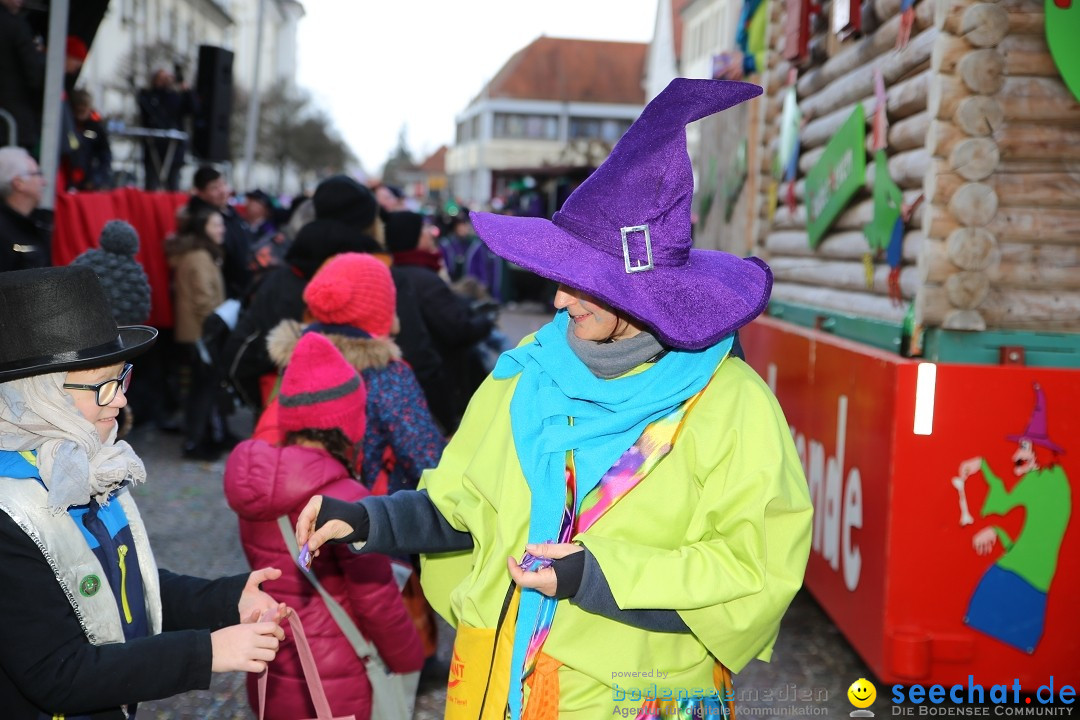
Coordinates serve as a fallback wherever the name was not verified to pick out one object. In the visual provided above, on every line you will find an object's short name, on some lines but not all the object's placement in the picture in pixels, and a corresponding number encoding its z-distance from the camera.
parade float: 3.67
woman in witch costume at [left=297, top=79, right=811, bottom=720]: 2.01
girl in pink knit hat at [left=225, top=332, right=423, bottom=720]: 3.12
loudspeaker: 14.59
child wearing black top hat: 1.94
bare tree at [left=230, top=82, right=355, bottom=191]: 40.78
